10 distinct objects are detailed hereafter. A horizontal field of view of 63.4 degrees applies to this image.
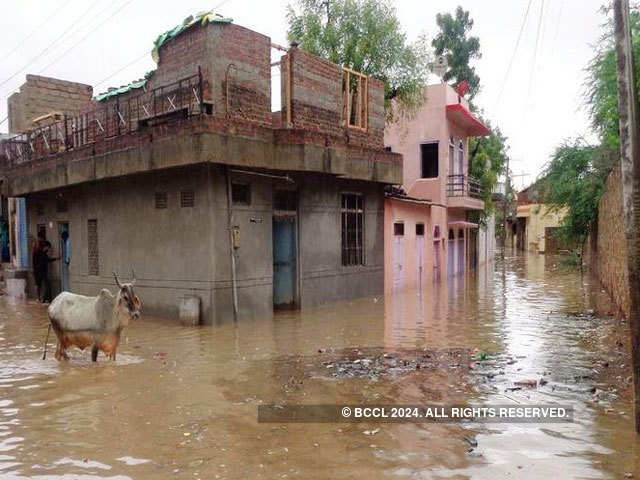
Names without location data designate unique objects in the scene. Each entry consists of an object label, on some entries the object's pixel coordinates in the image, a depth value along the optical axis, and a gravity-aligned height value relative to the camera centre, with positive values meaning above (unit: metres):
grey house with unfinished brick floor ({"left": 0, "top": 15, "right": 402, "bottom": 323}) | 11.48 +1.64
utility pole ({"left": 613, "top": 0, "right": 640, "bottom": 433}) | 4.66 +0.71
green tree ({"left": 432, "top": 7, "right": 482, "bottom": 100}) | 34.56 +12.88
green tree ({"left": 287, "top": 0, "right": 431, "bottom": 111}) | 20.19 +7.92
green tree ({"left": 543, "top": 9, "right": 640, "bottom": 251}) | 17.66 +2.71
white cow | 7.71 -1.16
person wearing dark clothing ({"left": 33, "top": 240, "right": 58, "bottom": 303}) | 16.56 -0.68
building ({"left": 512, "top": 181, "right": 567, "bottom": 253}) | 48.19 +0.79
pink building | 21.64 +2.69
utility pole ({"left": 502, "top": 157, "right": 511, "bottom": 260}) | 33.80 +3.21
